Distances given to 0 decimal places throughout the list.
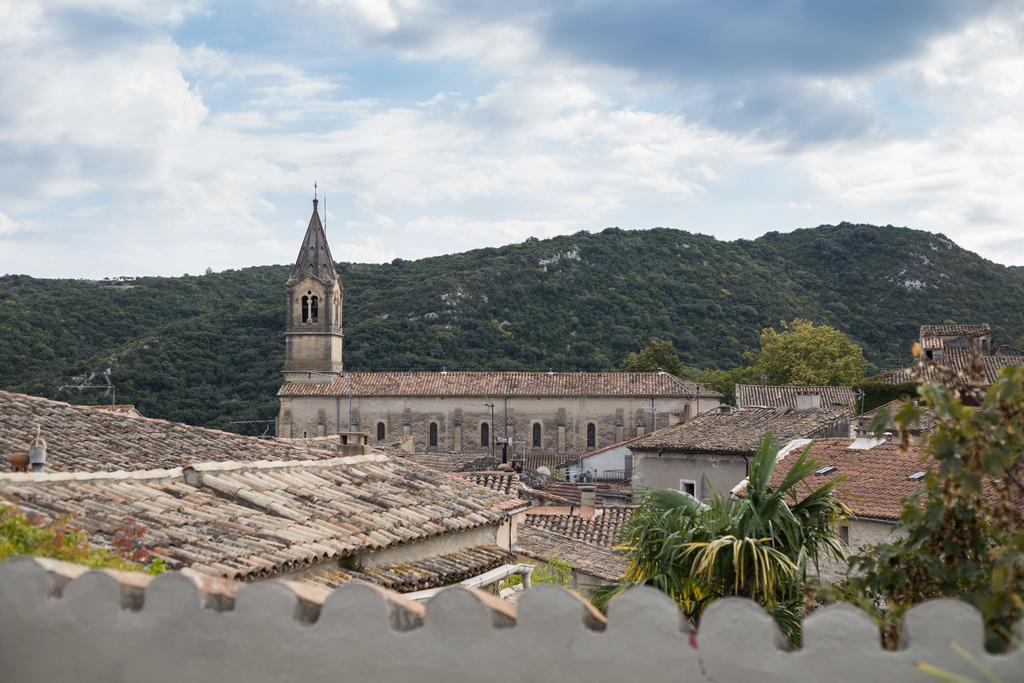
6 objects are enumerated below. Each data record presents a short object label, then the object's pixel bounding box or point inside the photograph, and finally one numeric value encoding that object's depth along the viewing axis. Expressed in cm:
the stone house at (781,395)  5303
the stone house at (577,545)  1864
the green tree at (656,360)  7931
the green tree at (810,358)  6612
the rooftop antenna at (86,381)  7056
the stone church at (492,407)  6531
